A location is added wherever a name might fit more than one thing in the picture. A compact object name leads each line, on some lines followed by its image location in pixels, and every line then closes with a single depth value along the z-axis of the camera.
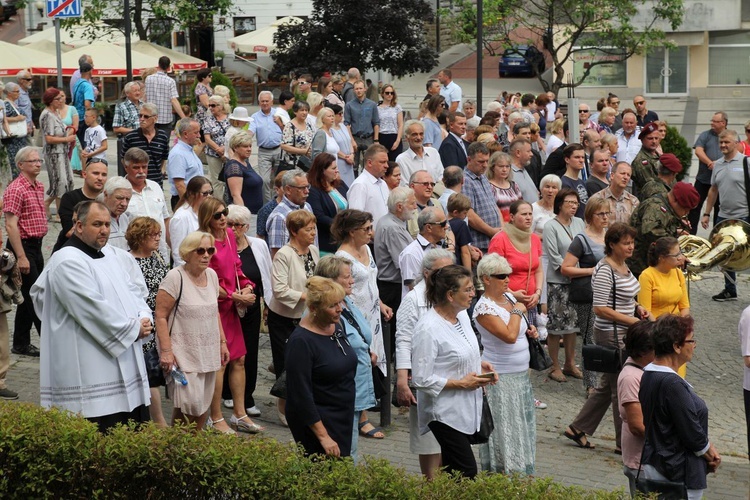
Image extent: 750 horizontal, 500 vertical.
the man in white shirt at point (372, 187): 11.58
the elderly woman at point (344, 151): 15.22
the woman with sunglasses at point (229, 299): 9.05
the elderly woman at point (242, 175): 12.20
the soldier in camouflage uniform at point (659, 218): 11.20
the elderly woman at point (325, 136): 14.21
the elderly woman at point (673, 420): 6.73
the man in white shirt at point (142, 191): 10.24
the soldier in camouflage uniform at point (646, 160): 13.73
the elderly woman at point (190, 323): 8.23
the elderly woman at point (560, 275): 11.27
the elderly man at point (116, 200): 9.19
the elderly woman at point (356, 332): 7.52
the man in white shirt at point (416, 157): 13.23
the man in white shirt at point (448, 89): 22.25
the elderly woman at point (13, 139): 17.38
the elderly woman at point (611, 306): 9.50
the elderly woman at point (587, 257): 10.83
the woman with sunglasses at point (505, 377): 8.12
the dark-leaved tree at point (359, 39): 34.62
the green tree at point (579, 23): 34.09
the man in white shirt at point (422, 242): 9.66
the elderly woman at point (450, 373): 7.36
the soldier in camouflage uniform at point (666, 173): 12.02
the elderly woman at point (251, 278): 9.59
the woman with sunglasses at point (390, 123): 19.22
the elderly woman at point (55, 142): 16.14
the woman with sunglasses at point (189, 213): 9.87
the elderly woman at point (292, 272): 9.28
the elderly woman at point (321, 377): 6.85
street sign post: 16.64
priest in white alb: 7.30
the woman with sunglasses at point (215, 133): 15.45
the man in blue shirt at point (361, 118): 18.39
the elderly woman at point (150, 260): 8.53
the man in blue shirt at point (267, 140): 16.05
